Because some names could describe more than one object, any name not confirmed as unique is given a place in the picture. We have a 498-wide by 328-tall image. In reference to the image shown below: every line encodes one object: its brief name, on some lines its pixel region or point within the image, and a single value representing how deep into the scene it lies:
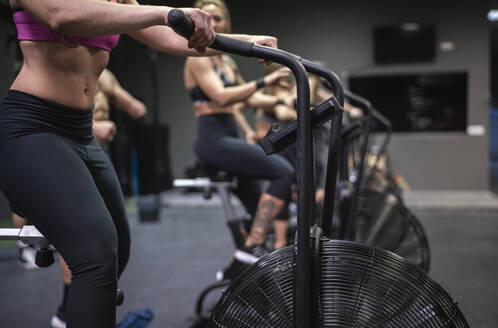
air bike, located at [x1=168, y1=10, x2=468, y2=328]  0.87
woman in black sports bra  2.02
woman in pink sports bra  0.81
